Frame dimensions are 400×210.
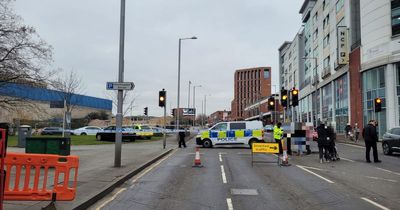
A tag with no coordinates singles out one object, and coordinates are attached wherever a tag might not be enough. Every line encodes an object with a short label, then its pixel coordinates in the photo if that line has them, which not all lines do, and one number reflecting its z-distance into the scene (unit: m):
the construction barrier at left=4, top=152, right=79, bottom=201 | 8.03
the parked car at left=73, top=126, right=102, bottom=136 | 59.62
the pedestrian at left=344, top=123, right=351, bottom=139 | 44.12
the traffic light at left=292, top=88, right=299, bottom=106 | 26.82
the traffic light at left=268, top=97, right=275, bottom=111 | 32.47
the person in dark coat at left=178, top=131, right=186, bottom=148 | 31.81
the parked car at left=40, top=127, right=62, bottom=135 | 62.56
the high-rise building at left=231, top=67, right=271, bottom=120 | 152.00
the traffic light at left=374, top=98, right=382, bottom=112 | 34.72
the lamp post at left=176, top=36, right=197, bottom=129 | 39.72
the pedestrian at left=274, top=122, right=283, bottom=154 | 22.00
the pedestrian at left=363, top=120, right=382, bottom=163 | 19.12
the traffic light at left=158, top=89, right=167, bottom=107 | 27.34
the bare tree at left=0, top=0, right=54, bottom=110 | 18.86
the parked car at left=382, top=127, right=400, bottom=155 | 23.21
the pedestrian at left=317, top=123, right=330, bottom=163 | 19.08
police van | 30.38
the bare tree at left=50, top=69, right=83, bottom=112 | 50.33
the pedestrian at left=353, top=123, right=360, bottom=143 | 42.00
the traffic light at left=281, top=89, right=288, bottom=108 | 29.50
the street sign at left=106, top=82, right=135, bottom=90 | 15.44
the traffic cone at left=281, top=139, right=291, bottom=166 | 17.47
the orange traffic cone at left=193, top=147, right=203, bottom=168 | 17.10
